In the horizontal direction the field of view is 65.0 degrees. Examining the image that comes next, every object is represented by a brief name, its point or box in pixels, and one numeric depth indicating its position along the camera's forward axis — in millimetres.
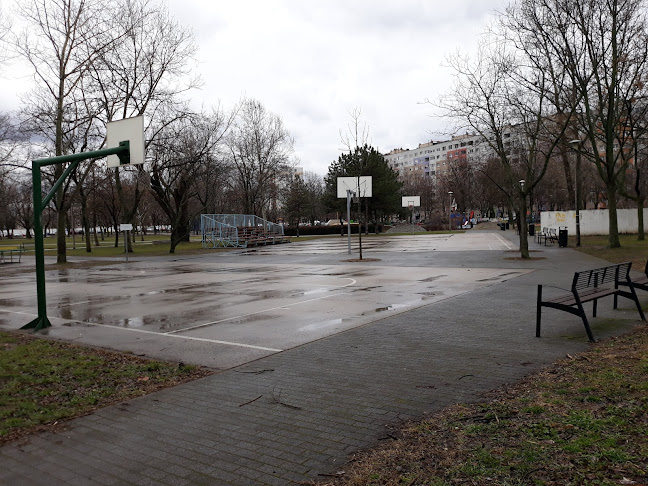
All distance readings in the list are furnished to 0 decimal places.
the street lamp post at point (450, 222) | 72362
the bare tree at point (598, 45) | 22328
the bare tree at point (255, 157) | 55375
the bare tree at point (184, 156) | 33750
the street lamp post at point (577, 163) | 26664
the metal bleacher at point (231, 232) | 44281
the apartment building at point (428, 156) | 145875
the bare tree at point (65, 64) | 28453
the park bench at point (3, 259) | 32806
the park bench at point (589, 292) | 7383
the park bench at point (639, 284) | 9006
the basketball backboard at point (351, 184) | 34562
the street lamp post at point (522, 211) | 22653
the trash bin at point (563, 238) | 29078
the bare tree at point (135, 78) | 31188
